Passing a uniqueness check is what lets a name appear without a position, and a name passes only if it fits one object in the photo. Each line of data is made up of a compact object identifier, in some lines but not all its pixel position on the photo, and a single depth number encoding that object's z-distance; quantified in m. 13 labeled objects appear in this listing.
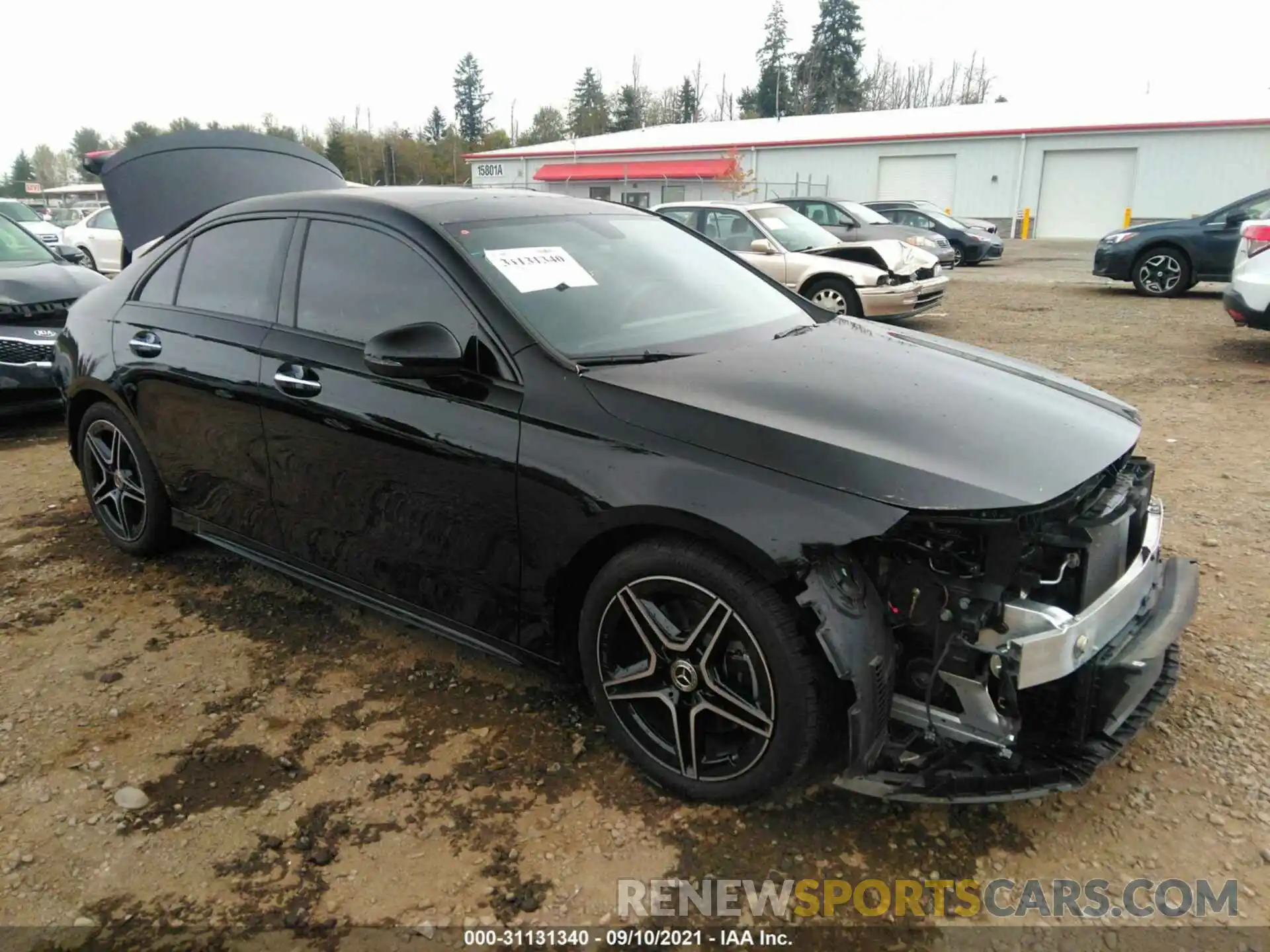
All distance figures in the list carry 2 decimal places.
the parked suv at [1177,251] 11.80
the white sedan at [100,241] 15.93
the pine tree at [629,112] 70.81
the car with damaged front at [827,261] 9.78
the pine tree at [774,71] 65.44
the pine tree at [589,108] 72.31
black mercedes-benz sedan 2.18
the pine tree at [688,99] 74.12
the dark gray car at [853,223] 14.66
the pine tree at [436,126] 83.00
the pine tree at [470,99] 84.12
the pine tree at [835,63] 64.69
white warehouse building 28.77
